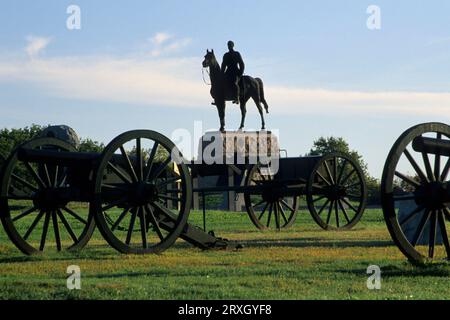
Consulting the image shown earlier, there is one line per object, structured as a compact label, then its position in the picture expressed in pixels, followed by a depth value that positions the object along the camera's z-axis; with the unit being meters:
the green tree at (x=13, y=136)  59.81
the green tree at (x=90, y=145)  61.56
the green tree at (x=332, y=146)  76.31
